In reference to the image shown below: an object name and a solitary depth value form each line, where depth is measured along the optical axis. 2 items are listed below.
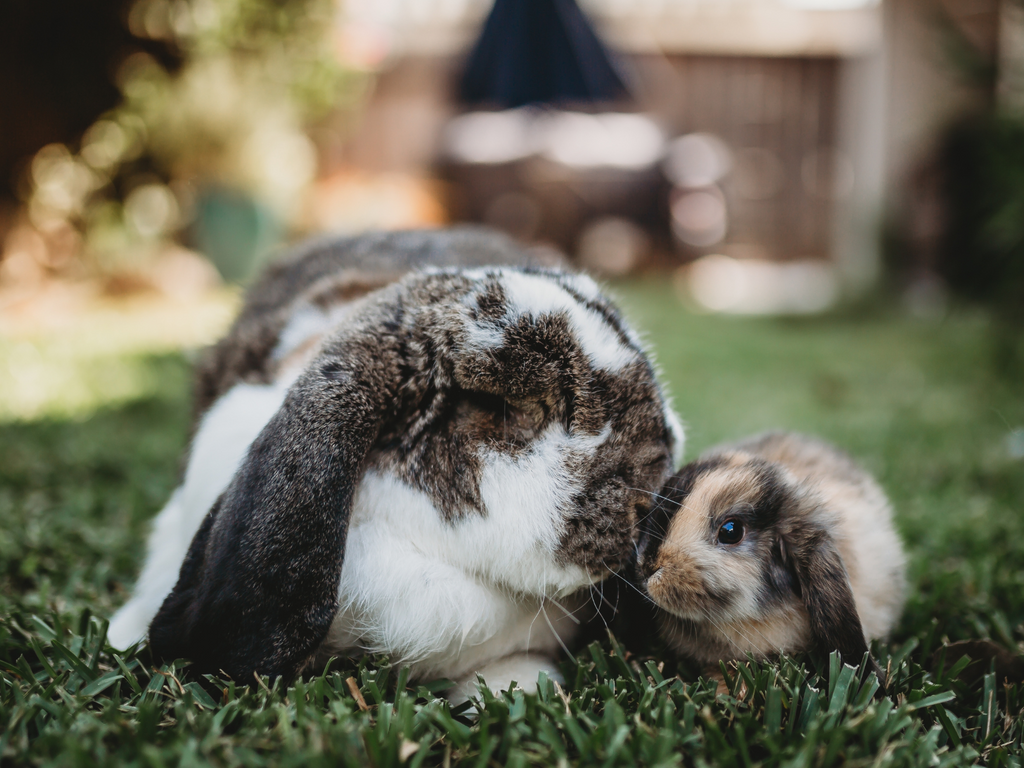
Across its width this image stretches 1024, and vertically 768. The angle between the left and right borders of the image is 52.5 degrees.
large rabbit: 0.40
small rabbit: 0.43
